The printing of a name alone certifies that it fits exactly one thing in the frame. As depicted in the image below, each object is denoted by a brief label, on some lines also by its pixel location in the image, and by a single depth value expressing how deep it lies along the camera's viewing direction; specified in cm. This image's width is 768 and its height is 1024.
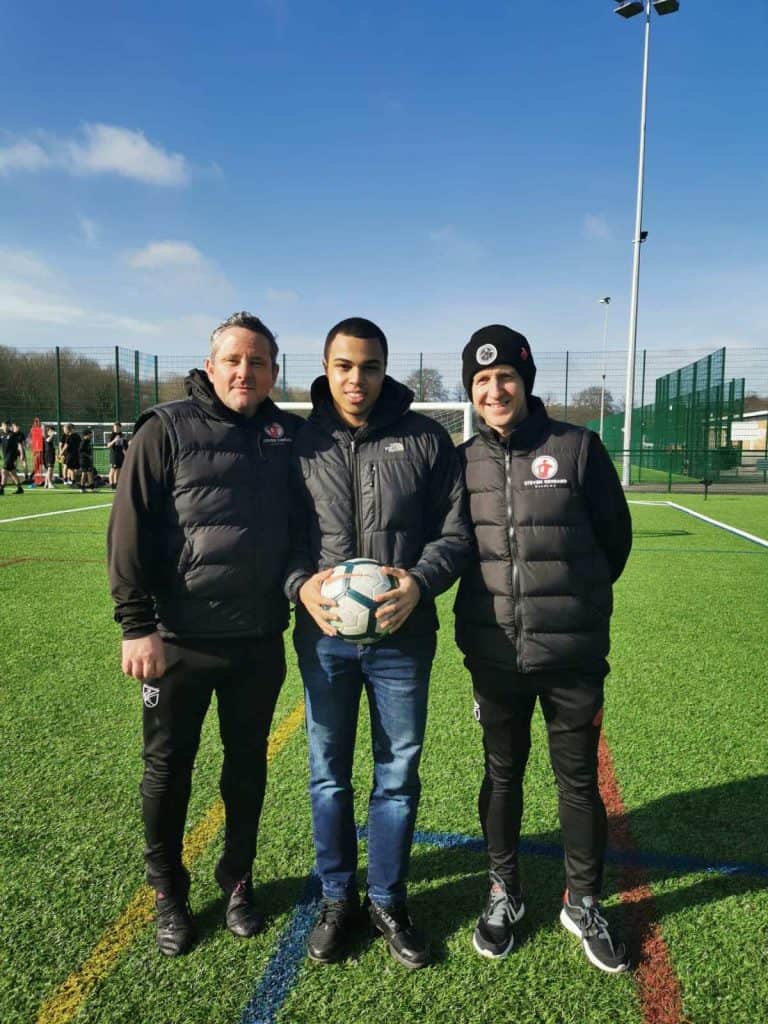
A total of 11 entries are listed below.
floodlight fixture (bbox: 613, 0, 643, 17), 2119
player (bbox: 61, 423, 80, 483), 1969
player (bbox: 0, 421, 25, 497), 1862
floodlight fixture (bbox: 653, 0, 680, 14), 2089
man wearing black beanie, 229
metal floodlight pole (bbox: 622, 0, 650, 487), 2162
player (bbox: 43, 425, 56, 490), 2080
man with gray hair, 227
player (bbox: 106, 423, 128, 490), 1852
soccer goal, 1667
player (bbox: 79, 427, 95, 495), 1972
